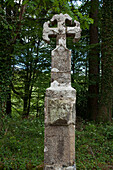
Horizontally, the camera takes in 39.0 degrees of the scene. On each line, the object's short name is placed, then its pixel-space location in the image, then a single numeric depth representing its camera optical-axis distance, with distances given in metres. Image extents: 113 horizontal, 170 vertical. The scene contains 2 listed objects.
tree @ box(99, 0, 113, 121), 7.74
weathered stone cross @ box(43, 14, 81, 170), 2.45
